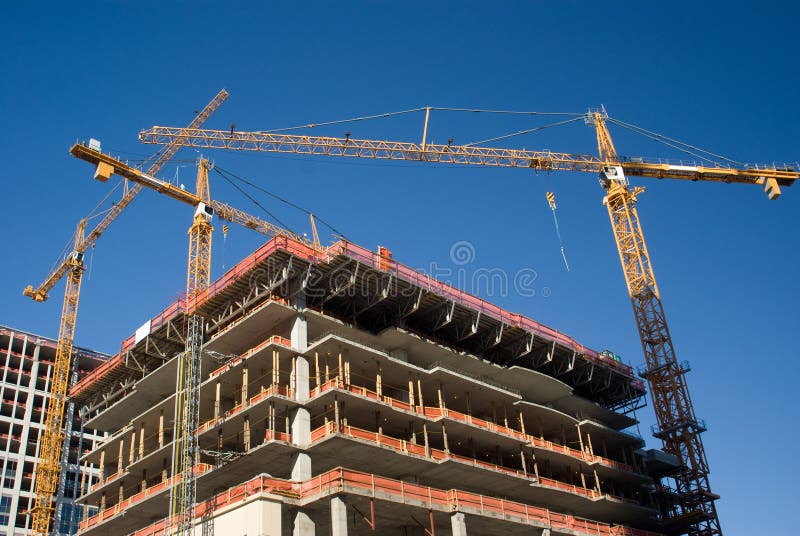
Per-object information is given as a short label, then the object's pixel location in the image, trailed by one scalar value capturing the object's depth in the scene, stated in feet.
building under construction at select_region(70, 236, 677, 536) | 171.94
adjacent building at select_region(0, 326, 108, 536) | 350.43
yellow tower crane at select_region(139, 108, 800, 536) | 262.47
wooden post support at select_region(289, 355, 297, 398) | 180.34
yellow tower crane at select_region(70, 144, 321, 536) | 175.52
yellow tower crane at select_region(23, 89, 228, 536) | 311.06
